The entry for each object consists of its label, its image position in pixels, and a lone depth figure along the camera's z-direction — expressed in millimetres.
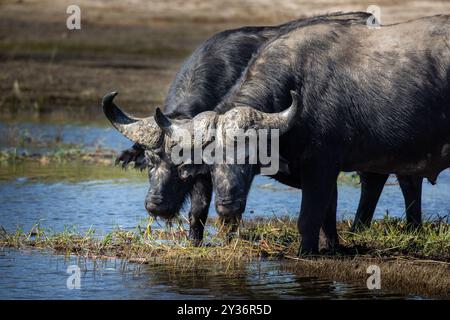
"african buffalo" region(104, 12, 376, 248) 17578
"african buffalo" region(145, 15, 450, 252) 17422
